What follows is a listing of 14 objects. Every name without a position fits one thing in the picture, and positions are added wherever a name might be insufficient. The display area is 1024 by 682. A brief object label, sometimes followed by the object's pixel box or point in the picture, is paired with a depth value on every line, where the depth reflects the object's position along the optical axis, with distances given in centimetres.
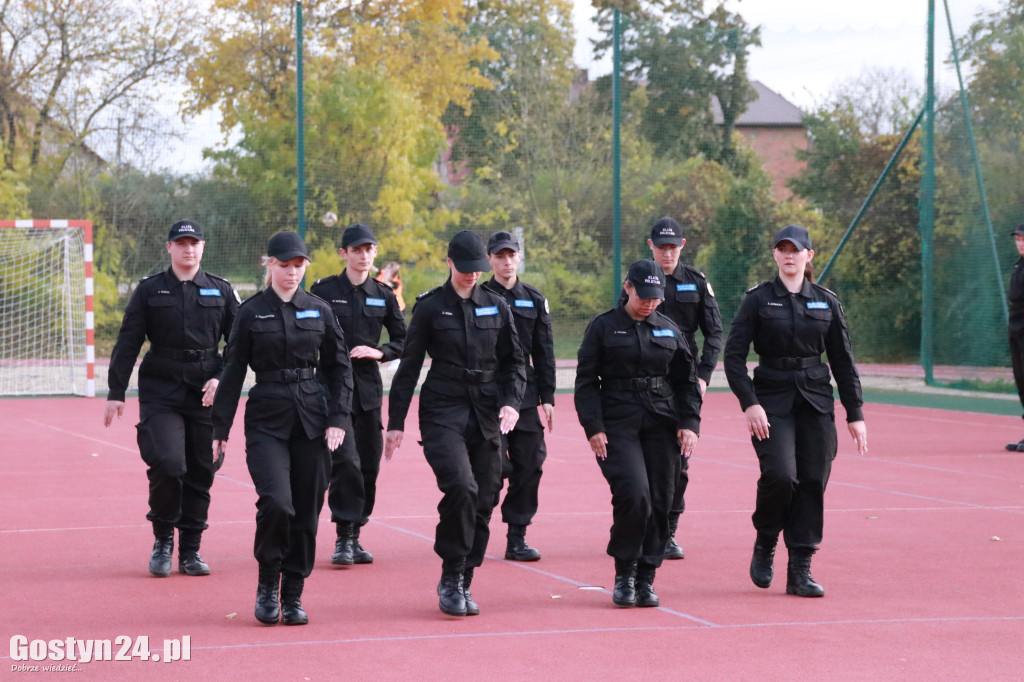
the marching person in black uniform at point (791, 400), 1369
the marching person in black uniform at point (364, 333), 1593
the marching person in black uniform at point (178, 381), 1478
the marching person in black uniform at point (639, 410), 1317
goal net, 3871
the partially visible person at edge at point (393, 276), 4012
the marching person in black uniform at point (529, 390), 1568
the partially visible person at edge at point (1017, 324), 2503
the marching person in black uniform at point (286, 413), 1223
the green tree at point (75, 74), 4255
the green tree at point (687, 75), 4267
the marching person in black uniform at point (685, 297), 1641
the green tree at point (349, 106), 4053
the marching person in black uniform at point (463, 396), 1272
